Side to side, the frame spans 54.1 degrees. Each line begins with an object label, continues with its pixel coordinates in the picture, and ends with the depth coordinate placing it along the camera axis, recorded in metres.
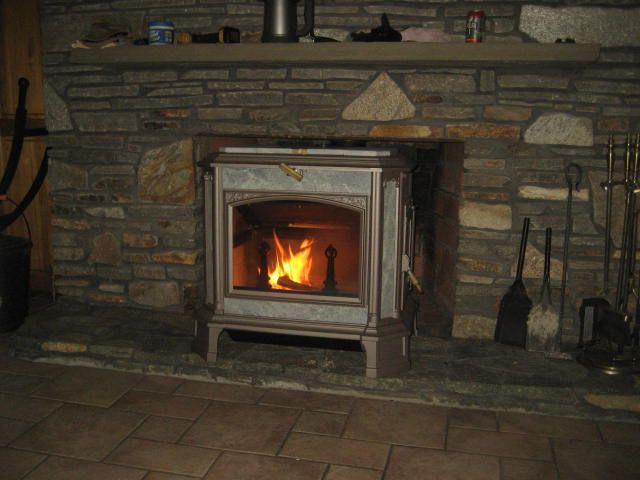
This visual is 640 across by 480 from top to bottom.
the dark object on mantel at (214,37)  2.82
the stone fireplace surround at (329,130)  2.82
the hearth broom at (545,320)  2.81
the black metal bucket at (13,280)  3.16
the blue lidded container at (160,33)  2.89
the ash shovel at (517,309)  2.88
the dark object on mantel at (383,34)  2.71
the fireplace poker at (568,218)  2.79
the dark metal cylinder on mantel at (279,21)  2.74
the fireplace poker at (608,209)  2.70
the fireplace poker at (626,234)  2.67
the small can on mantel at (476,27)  2.69
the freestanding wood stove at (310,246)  2.60
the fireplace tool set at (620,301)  2.66
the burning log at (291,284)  2.82
